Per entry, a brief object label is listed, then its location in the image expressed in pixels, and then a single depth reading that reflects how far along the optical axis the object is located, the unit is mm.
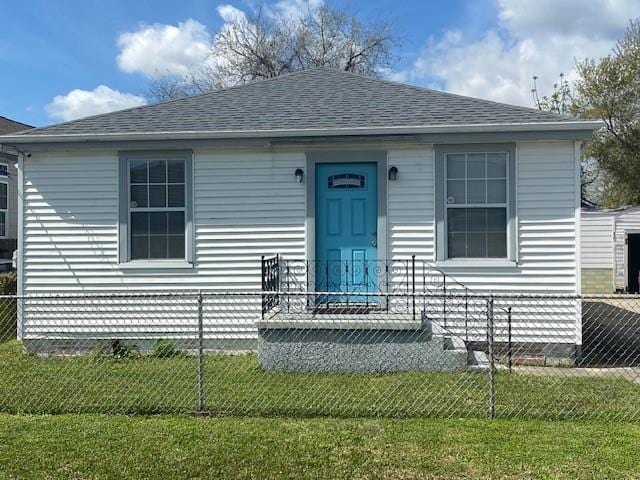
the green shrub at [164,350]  8469
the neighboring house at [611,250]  18484
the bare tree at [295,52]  29766
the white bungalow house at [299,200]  8344
